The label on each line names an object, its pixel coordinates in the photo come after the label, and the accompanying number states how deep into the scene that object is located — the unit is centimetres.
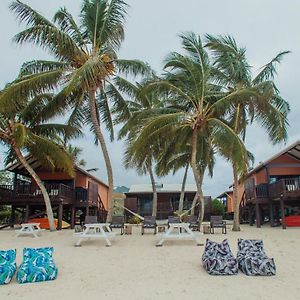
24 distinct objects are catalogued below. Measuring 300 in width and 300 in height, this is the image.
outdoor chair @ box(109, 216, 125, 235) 1472
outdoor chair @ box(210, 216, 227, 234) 1457
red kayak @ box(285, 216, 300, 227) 1858
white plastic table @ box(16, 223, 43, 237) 1327
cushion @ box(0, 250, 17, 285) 567
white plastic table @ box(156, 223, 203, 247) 1034
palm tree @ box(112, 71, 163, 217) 1478
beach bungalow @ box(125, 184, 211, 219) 2903
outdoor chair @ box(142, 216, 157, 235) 1445
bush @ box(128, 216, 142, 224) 2394
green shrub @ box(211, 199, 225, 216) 3009
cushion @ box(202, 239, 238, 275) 610
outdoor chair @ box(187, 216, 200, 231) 1488
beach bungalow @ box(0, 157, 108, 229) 1900
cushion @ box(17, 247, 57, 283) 580
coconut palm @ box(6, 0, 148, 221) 1351
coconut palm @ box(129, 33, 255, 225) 1345
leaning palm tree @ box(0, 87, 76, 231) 1614
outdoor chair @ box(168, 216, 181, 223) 1442
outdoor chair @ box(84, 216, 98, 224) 1386
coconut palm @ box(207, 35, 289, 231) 1394
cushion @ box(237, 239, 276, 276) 602
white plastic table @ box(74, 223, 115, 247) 1042
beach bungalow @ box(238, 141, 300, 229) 1741
